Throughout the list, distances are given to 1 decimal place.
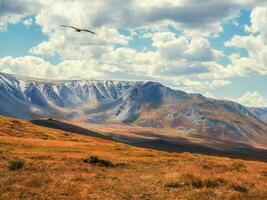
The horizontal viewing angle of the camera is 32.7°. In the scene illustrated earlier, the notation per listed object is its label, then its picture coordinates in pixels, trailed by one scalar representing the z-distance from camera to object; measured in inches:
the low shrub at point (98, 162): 1921.8
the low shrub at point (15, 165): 1508.4
